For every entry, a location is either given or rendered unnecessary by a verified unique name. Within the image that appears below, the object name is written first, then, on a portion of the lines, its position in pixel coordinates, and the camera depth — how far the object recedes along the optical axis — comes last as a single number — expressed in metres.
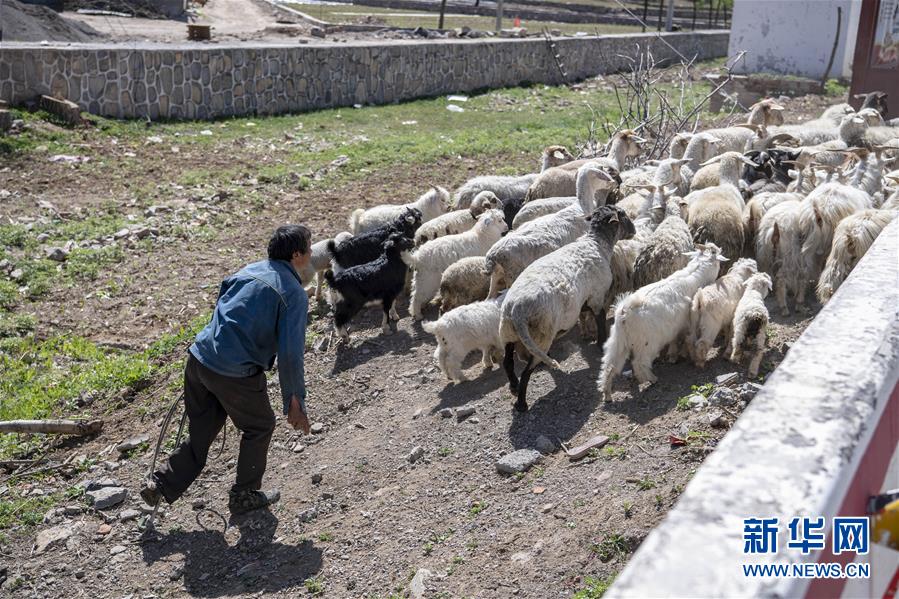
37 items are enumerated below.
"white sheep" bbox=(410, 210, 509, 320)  7.47
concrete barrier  1.62
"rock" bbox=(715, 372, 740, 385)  5.47
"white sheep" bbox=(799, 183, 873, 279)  6.86
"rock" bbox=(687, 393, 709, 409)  5.25
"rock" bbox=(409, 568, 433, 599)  4.27
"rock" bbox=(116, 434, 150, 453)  6.30
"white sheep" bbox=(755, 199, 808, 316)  6.86
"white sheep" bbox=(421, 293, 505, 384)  6.26
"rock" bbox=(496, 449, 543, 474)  5.11
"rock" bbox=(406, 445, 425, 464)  5.59
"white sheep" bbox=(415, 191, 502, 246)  8.13
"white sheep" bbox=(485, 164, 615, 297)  6.82
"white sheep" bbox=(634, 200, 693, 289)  6.64
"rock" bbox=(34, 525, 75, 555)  5.32
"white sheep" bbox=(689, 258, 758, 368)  5.76
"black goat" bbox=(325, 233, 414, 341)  7.26
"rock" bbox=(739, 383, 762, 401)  5.16
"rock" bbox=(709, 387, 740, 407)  5.16
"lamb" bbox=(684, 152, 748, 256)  7.17
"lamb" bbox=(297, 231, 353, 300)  8.06
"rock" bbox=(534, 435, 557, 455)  5.28
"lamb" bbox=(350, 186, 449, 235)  8.77
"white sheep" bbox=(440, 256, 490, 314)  7.12
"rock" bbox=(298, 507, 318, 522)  5.28
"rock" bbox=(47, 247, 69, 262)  9.23
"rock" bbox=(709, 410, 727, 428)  4.94
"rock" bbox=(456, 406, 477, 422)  5.91
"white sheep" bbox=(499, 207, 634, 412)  5.79
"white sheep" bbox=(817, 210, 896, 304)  6.34
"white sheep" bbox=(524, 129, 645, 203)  8.58
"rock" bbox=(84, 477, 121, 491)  5.86
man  5.00
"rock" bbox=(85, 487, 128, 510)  5.67
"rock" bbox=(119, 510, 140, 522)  5.53
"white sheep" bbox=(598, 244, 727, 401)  5.62
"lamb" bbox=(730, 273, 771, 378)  5.56
